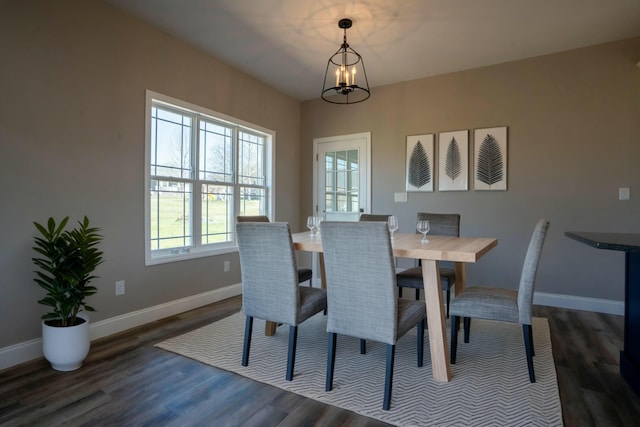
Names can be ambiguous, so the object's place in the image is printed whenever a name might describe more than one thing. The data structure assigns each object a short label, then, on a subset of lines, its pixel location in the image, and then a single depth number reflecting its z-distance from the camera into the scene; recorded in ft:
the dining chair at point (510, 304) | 6.39
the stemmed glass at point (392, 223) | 7.99
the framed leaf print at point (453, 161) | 13.07
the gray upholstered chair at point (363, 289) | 5.70
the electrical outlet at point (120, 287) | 9.20
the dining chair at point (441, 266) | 9.13
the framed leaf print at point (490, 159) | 12.43
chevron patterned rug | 5.55
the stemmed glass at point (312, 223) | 8.80
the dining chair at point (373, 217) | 11.04
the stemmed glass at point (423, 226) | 7.63
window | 10.40
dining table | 6.14
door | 15.25
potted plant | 6.88
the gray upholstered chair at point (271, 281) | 6.61
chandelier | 8.61
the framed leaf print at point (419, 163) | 13.73
